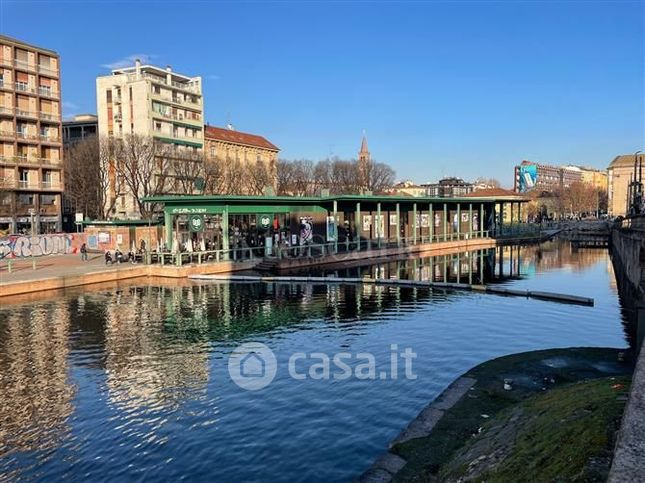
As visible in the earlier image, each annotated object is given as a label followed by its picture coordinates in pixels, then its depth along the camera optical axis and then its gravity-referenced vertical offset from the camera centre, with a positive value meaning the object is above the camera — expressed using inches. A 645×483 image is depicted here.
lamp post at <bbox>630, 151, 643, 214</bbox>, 1827.6 +44.5
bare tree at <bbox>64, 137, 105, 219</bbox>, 2662.4 +218.6
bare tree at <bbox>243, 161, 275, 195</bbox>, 3390.7 +256.2
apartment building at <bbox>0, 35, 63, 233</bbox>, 2689.5 +437.6
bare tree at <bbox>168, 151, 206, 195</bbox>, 2861.7 +259.1
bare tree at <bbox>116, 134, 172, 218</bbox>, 2554.1 +284.7
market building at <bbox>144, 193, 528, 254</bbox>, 1710.1 -1.2
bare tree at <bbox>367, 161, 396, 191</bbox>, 4124.0 +328.4
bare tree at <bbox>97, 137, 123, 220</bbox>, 2624.8 +275.6
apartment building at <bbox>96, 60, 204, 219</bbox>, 3385.8 +719.1
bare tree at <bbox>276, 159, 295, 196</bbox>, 3794.3 +290.2
